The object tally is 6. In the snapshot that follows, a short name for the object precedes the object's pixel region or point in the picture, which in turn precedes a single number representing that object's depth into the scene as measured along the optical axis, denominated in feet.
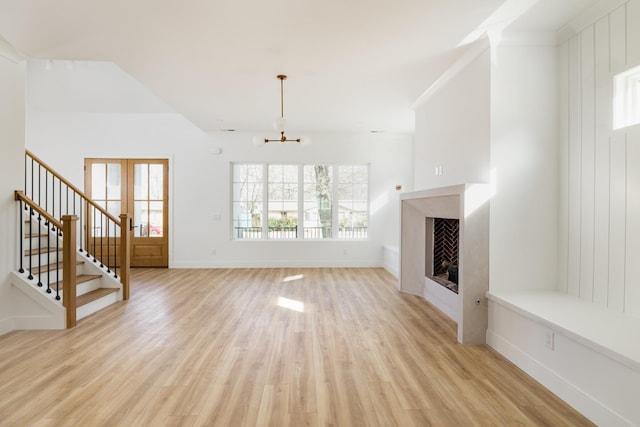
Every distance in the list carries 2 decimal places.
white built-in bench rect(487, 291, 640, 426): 6.21
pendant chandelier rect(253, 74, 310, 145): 13.71
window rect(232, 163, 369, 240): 24.73
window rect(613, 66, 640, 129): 8.30
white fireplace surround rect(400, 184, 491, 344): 10.37
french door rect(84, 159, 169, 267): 23.91
